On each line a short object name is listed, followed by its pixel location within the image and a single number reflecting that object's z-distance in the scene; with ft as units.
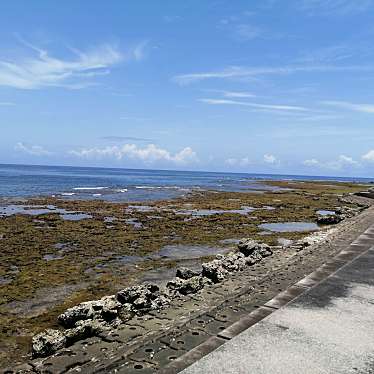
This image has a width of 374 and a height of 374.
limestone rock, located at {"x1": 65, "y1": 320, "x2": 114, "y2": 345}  22.68
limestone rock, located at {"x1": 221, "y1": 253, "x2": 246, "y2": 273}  40.32
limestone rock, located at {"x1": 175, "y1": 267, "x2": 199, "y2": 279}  37.86
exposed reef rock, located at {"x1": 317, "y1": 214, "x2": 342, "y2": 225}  95.86
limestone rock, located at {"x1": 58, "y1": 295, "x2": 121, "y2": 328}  27.35
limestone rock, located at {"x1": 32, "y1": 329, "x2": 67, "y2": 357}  22.35
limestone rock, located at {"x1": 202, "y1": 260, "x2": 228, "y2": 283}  36.31
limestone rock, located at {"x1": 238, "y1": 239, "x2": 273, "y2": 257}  47.54
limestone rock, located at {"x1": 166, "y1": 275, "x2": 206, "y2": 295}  32.38
